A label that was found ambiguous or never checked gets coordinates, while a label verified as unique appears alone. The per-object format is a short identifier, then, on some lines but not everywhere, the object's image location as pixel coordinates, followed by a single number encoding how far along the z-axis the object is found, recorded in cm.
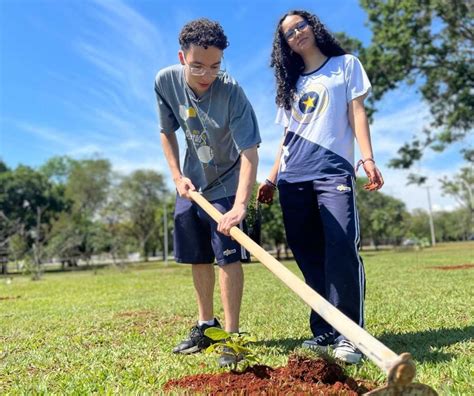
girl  328
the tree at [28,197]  4431
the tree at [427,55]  2020
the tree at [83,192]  4750
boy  338
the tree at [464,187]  5153
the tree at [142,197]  5378
